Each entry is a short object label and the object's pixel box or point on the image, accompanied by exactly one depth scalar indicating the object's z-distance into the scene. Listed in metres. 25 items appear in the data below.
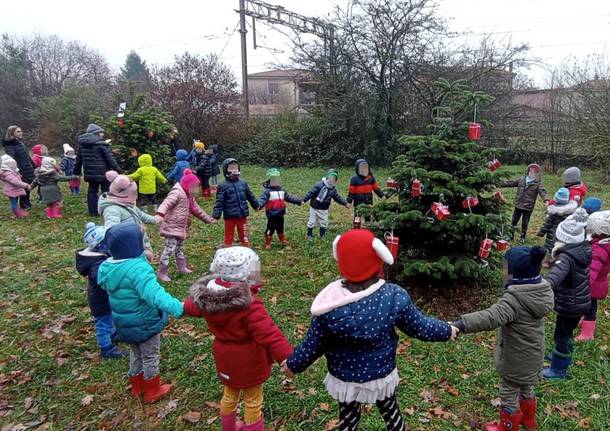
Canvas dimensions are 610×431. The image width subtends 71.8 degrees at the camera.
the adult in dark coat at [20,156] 10.63
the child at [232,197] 7.65
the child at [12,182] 10.08
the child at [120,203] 5.34
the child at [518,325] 3.08
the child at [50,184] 10.08
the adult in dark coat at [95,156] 10.19
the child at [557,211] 6.84
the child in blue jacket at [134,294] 3.60
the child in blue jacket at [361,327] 2.61
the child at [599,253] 4.40
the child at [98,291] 4.55
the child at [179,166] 11.25
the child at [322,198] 8.71
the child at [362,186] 9.07
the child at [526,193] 8.61
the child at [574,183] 7.29
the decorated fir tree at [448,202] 5.29
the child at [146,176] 10.20
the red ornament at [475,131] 5.13
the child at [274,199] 8.17
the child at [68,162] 13.59
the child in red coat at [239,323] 2.99
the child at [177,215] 6.48
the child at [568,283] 4.08
